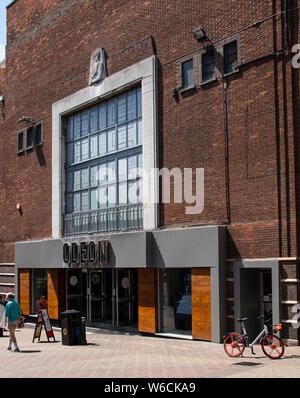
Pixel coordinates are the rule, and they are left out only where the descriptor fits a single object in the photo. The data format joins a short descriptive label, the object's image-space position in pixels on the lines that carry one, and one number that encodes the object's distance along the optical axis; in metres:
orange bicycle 13.13
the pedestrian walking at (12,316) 16.03
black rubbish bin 16.39
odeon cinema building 15.56
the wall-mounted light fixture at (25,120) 26.60
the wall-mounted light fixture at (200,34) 17.41
